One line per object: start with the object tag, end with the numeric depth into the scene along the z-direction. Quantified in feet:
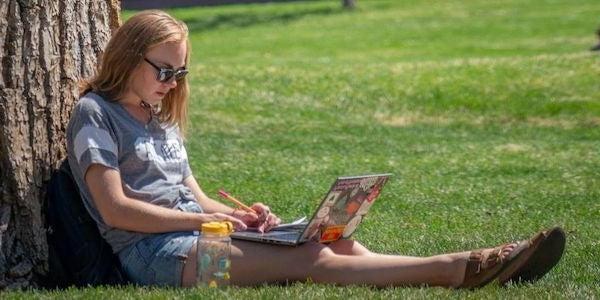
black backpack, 30.35
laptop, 29.45
